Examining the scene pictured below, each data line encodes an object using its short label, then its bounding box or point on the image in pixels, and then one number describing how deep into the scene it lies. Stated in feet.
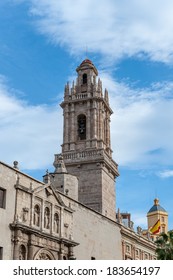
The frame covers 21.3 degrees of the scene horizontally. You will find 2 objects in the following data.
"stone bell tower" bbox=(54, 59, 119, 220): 155.63
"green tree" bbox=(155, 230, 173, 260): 106.32
